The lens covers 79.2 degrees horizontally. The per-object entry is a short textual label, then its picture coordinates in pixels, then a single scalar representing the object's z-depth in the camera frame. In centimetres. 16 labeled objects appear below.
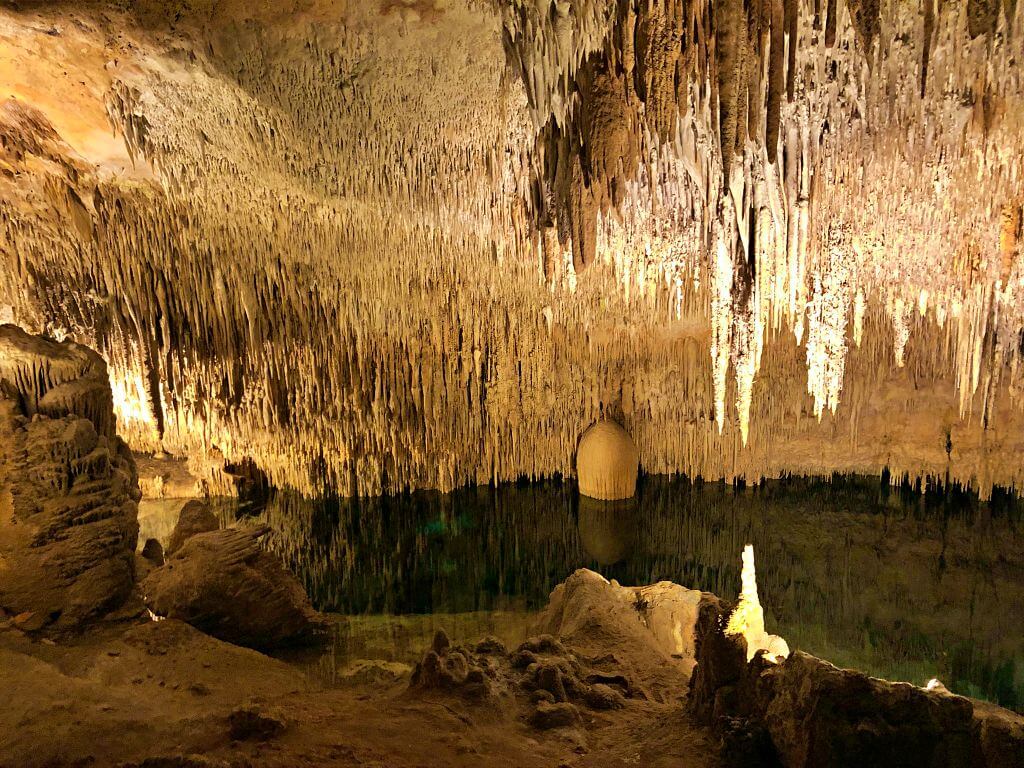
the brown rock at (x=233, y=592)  492
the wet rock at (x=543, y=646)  415
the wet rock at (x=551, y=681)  353
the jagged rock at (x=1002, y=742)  203
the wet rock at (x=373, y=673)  472
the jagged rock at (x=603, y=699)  350
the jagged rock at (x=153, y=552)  589
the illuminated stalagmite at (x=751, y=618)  429
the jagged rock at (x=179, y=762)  247
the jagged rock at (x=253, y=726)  286
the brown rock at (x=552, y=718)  320
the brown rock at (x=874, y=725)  212
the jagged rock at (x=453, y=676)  339
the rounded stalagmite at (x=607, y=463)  1126
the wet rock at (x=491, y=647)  416
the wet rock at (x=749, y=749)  246
